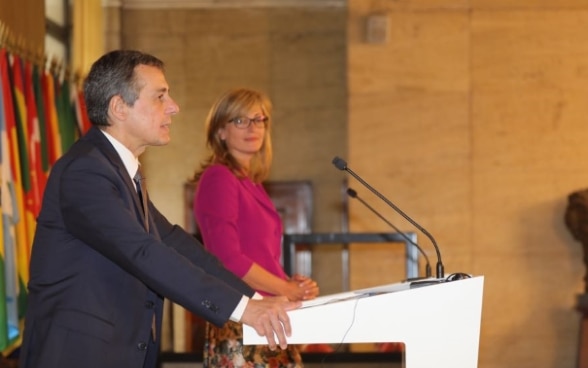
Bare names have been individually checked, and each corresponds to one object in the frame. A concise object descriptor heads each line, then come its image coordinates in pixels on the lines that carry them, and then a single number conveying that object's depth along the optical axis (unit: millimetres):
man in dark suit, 4392
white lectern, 4288
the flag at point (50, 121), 10838
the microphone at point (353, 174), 4806
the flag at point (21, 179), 9441
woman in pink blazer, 6272
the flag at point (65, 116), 11381
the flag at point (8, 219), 8923
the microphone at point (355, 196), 5436
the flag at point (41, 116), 10547
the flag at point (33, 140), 9947
